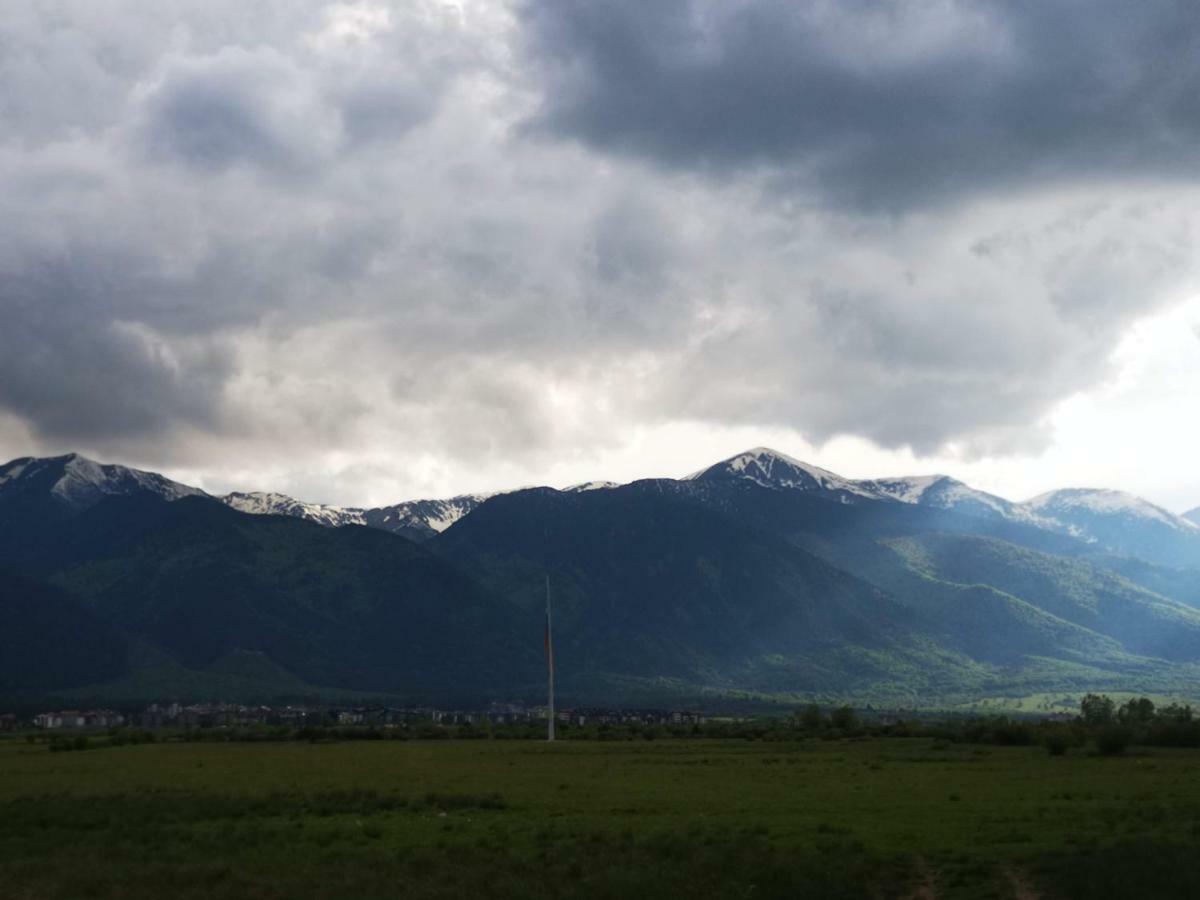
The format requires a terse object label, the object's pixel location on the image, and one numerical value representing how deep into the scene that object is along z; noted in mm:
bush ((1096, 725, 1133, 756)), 108812
